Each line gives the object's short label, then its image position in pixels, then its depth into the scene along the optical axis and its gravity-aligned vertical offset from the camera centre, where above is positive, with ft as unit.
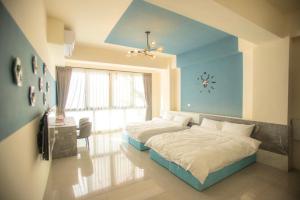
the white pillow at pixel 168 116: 17.08 -2.34
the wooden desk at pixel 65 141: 11.30 -3.32
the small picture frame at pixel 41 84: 6.72 +0.57
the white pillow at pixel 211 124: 12.14 -2.34
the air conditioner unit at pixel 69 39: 9.92 +3.80
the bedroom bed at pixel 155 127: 12.80 -2.87
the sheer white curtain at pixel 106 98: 17.44 -0.18
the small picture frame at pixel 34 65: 5.46 +1.18
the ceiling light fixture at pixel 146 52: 11.01 +3.22
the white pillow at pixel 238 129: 10.27 -2.34
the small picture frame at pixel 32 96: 5.05 +0.04
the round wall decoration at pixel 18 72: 3.64 +0.63
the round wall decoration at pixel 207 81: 14.22 +1.36
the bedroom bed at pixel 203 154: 7.45 -3.18
